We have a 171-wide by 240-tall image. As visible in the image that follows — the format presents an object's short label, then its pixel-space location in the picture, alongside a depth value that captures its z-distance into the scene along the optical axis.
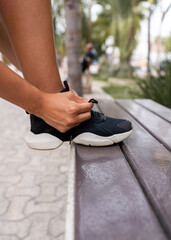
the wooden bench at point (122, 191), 0.47
